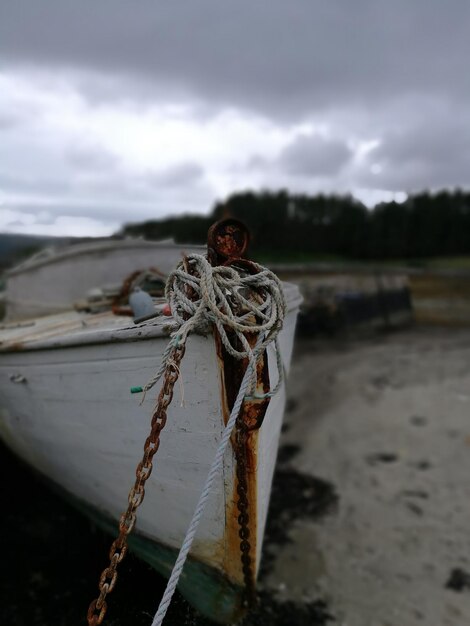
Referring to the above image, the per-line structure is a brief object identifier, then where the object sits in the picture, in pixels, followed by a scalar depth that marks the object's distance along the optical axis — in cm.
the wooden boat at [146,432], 250
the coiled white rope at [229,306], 205
